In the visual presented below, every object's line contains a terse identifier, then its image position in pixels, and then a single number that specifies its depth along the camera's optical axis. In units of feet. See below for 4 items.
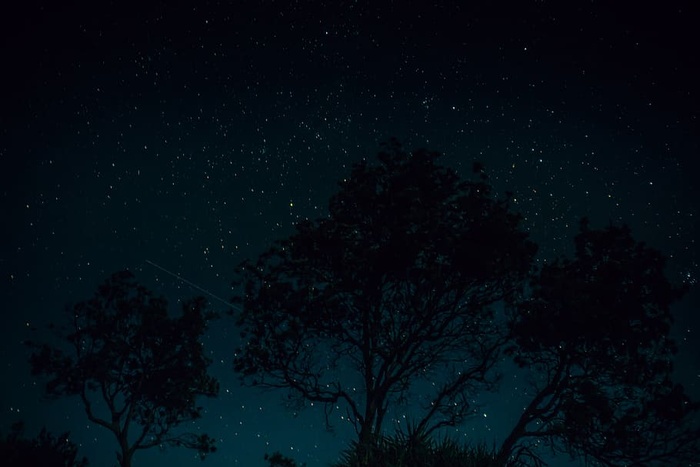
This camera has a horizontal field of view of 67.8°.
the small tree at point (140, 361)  76.48
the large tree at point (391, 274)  44.14
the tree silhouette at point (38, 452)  52.90
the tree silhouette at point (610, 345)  43.96
